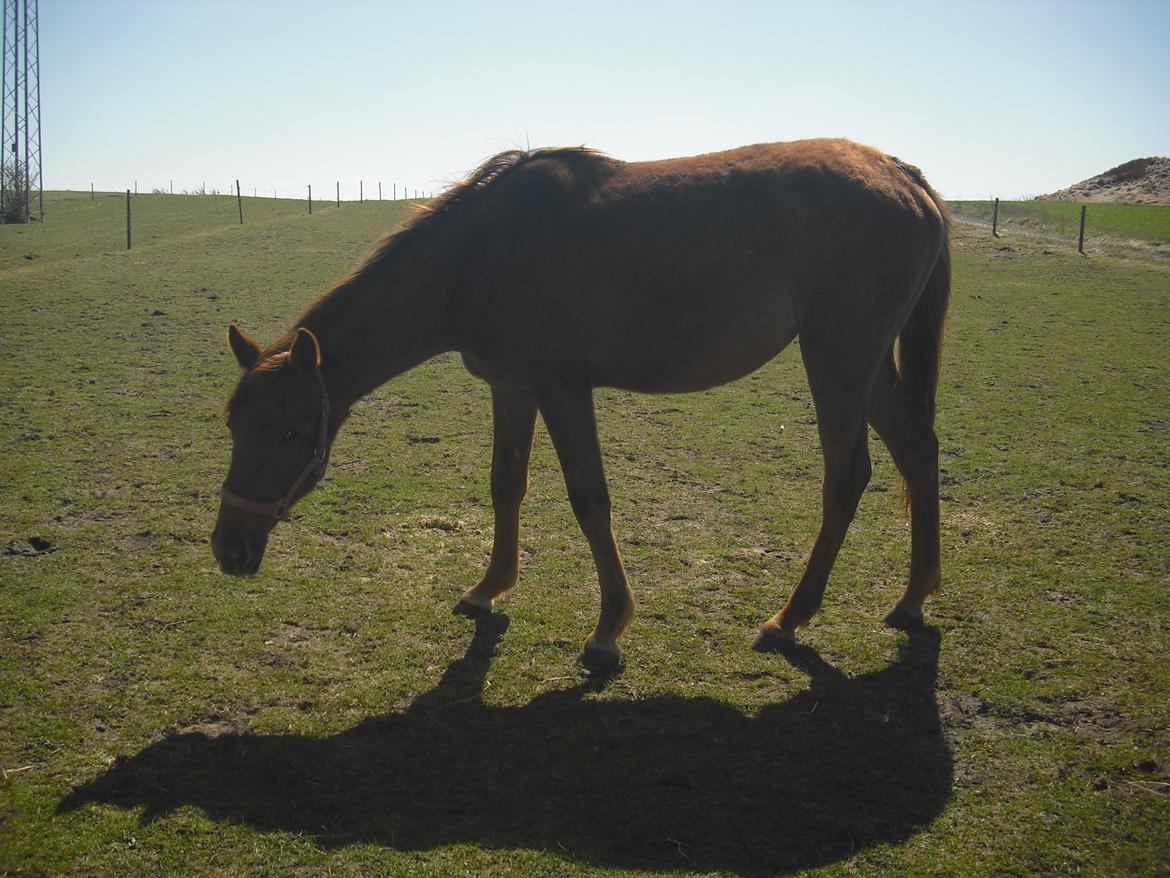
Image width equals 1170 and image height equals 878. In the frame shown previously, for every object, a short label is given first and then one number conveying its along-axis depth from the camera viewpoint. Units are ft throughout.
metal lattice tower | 101.65
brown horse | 13.12
